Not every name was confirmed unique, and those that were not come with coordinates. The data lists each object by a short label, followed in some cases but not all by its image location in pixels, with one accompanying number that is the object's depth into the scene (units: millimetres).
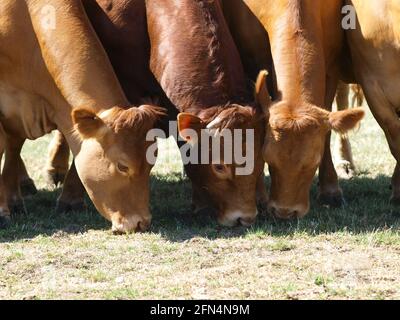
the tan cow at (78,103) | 15099
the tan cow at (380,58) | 16340
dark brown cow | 15388
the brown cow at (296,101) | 15361
